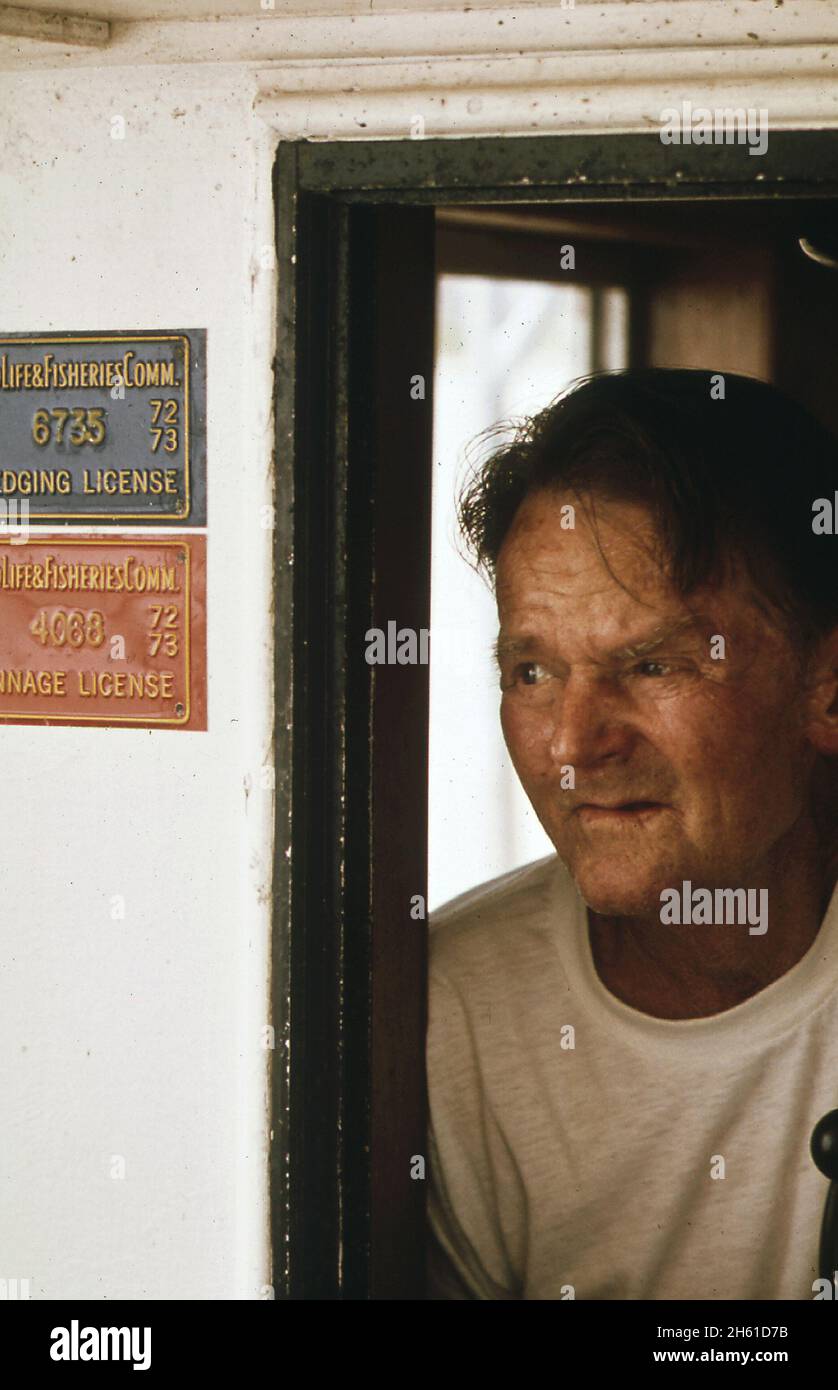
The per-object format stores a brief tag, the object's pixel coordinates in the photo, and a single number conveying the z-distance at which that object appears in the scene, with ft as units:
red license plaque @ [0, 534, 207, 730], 6.66
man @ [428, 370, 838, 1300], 6.82
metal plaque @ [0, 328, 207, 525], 6.57
